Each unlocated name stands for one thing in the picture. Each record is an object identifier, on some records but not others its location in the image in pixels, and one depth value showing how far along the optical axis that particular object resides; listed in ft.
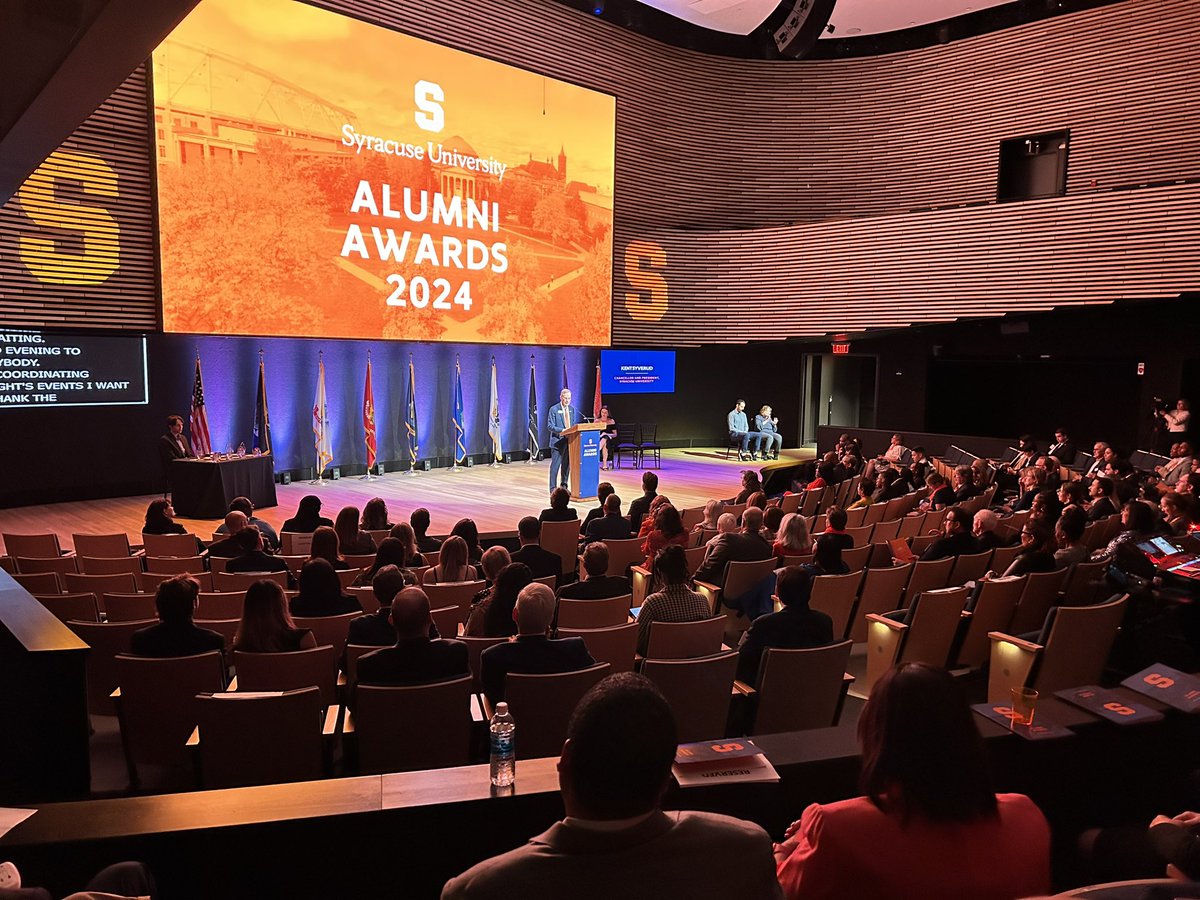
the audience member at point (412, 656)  10.64
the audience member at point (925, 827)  5.12
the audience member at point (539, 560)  19.08
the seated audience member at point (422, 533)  22.49
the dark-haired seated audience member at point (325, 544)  18.61
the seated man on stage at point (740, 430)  57.98
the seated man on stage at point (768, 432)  58.80
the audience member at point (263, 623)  11.74
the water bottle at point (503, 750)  7.27
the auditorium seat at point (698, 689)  11.12
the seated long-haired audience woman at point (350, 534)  20.89
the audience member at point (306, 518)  23.12
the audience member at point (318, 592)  14.64
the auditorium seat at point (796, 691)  11.70
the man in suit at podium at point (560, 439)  40.19
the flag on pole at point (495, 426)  52.44
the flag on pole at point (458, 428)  50.47
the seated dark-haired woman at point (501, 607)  13.94
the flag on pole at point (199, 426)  37.29
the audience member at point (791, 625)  12.48
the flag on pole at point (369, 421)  44.93
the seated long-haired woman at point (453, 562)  17.35
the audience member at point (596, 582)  16.48
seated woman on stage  47.06
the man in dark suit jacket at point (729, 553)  19.01
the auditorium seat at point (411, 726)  9.89
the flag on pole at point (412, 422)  48.42
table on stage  34.30
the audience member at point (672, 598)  13.91
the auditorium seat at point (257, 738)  9.45
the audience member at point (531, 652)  11.10
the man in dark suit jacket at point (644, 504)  26.91
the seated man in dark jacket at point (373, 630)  12.74
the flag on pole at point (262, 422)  40.98
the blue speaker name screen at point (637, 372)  58.70
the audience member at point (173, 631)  11.78
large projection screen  34.14
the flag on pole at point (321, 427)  43.73
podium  39.40
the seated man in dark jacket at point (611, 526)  24.34
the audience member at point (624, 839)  4.18
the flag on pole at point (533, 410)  55.52
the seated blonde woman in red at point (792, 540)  20.40
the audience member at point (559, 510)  24.49
